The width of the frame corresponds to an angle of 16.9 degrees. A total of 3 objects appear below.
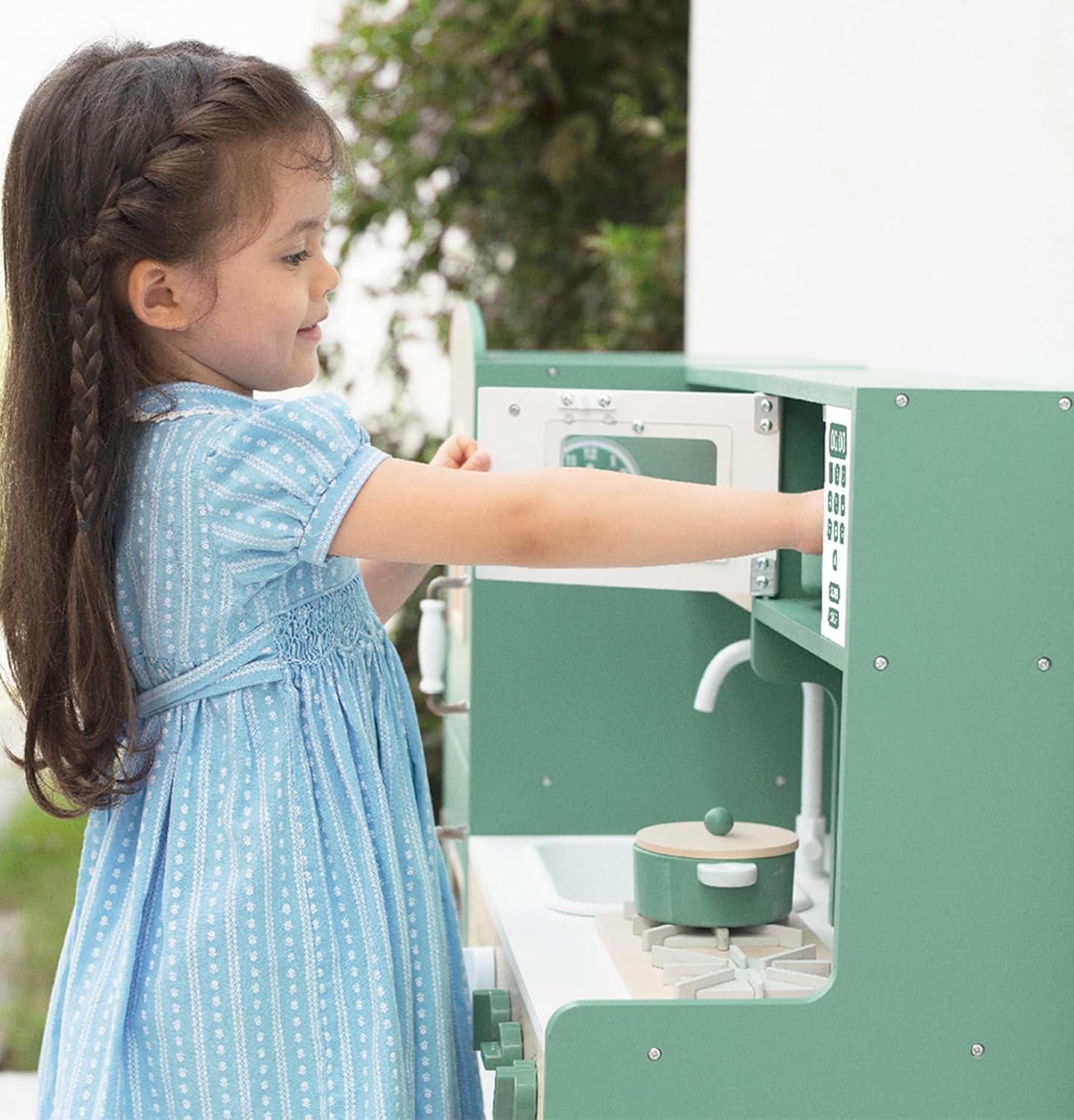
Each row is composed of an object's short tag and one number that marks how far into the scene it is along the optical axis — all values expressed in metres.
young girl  2.12
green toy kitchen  2.09
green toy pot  2.34
